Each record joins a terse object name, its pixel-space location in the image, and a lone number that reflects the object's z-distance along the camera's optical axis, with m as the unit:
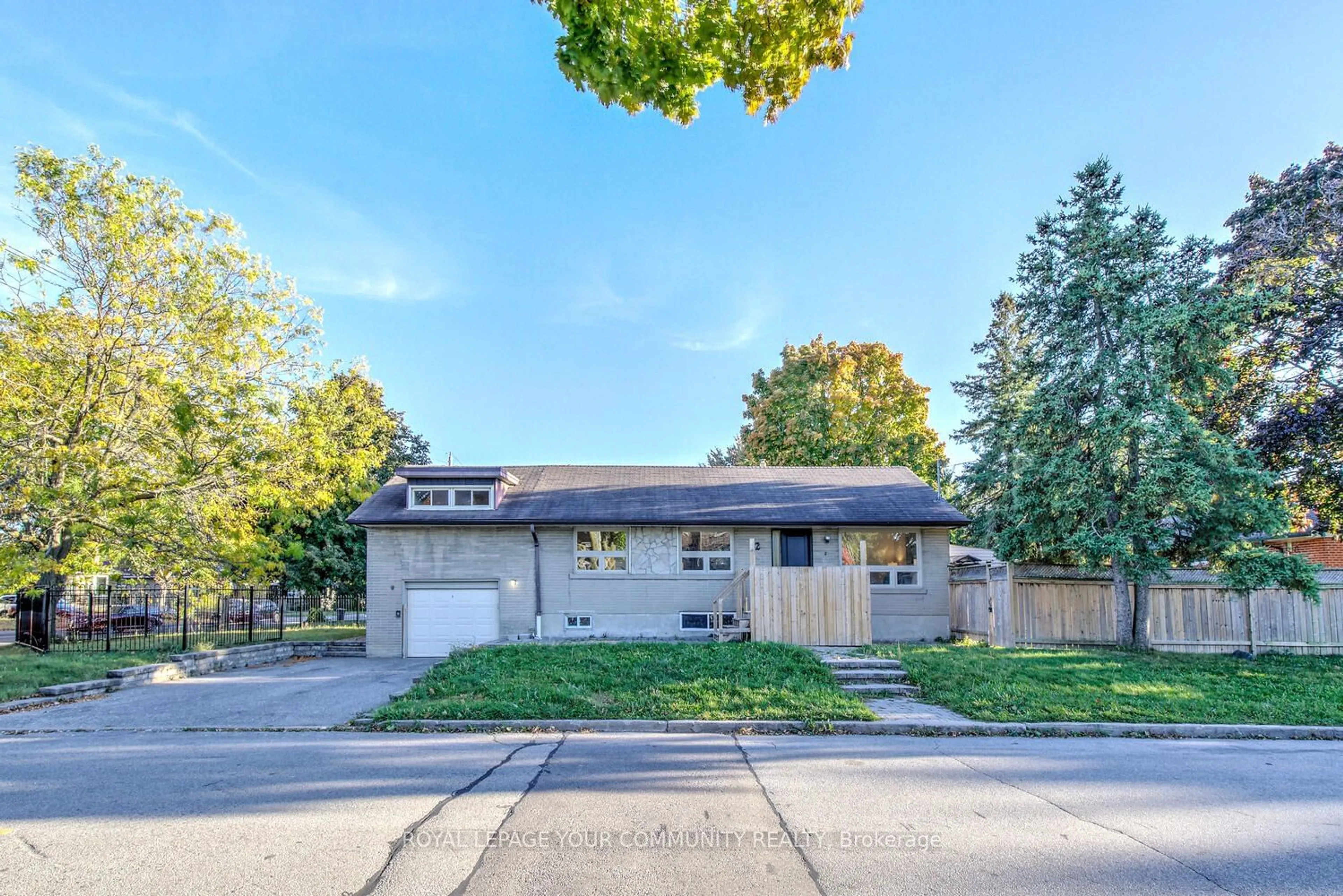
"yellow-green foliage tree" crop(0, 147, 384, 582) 13.42
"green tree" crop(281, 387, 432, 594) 28.23
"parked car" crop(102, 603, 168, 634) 18.25
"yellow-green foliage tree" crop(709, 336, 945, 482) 30.59
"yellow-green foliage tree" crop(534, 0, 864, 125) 4.51
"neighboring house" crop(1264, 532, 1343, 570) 24.52
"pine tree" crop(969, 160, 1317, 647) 14.09
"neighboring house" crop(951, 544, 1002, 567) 21.08
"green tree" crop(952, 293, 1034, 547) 21.69
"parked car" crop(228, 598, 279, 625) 19.66
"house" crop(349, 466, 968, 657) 17.44
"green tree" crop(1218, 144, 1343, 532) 16.00
